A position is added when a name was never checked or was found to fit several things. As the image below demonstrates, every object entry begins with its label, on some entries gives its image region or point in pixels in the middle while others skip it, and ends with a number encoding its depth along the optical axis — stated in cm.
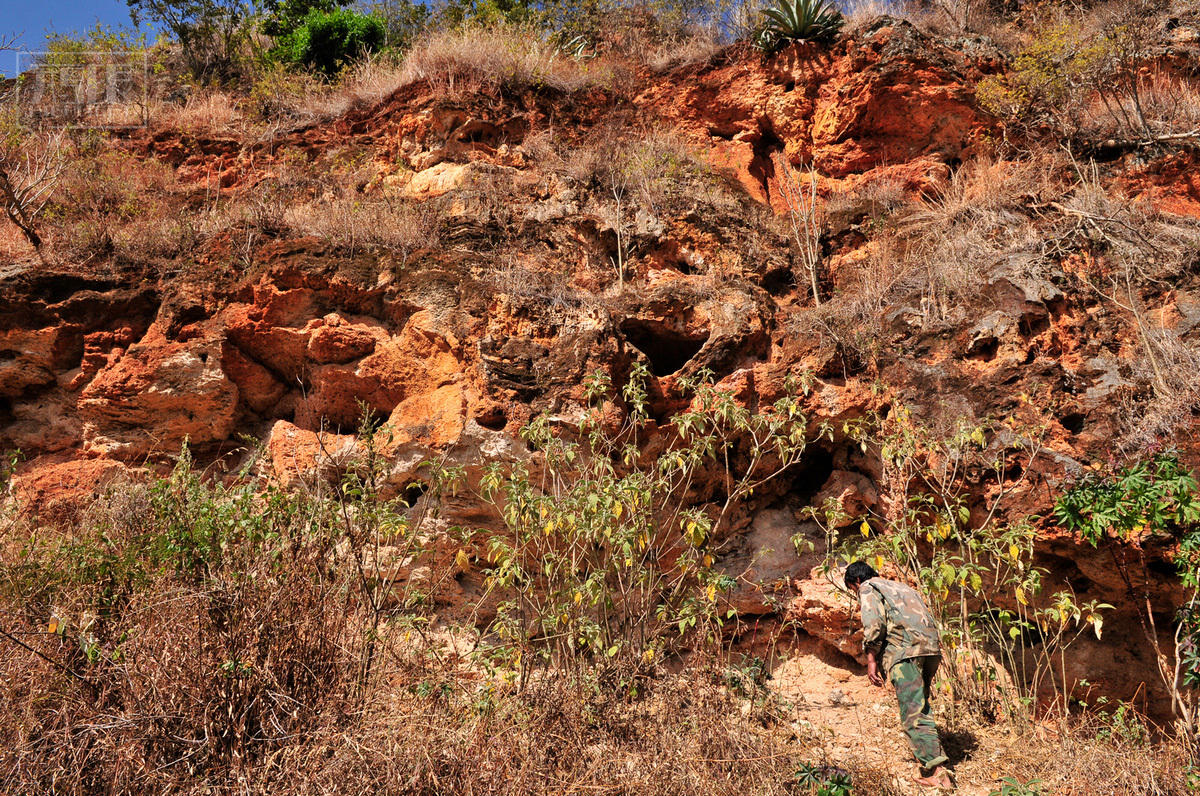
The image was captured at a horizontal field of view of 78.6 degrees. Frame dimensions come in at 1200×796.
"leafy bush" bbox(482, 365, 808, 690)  446
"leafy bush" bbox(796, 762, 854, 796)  367
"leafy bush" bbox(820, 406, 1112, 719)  479
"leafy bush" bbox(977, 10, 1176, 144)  815
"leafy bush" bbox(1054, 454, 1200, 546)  425
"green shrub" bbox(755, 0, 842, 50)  932
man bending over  423
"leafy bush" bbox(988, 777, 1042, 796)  366
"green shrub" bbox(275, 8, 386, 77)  1161
